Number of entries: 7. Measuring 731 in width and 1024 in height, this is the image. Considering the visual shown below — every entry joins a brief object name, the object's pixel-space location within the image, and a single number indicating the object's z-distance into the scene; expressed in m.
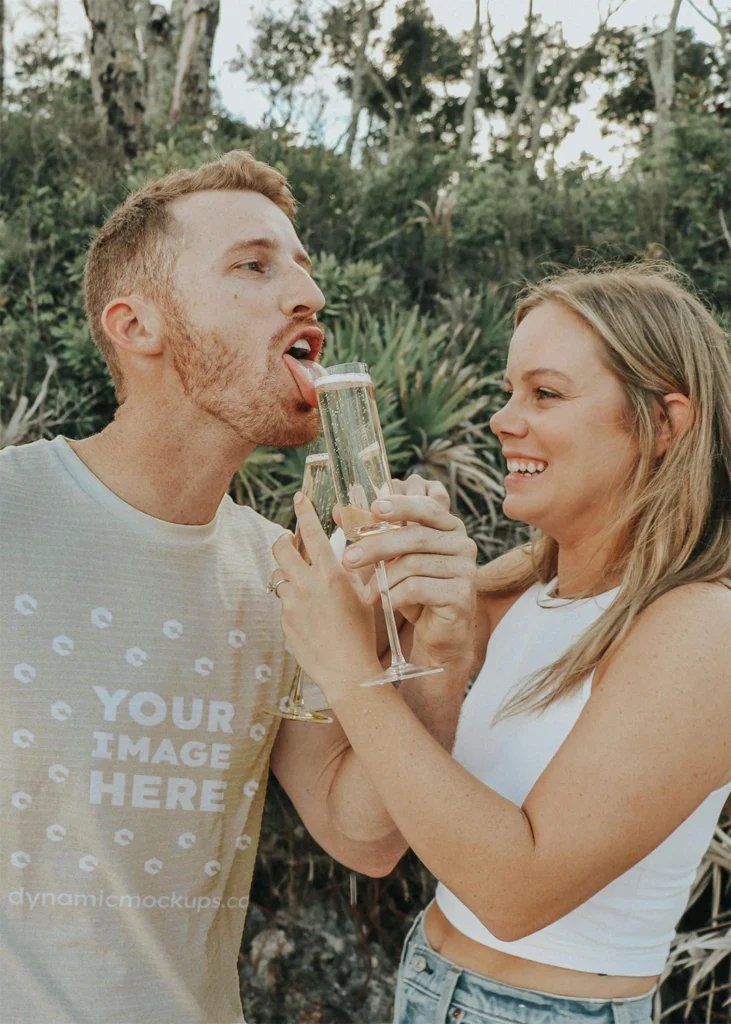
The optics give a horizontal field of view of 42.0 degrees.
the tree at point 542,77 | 13.20
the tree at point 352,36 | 15.88
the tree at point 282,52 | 13.54
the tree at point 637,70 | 10.74
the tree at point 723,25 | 8.86
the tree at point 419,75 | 16.45
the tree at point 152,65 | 7.84
